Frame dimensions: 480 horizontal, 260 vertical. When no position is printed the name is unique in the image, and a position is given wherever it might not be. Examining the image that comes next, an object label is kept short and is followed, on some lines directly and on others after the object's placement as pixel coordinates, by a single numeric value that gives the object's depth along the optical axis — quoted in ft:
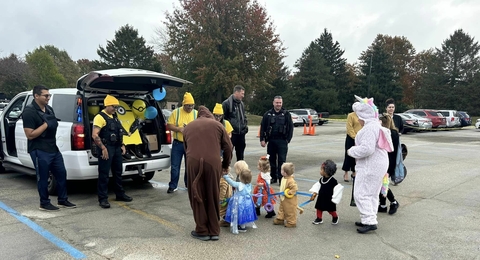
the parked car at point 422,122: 81.42
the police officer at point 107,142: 17.67
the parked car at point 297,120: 100.22
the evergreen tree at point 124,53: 176.24
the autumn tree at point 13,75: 152.05
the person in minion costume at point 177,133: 21.07
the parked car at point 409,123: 77.61
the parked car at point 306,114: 102.31
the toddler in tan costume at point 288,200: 15.48
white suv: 18.45
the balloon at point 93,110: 20.49
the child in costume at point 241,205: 14.82
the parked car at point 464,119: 103.91
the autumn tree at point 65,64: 210.79
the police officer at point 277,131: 23.31
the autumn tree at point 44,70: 166.87
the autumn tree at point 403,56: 204.44
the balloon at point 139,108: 22.24
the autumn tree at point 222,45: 110.93
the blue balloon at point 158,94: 21.89
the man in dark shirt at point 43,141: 16.71
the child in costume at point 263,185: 16.25
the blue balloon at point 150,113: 22.14
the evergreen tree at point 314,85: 161.89
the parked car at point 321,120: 105.70
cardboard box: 22.11
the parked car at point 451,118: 96.78
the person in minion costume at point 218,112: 19.01
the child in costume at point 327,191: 15.29
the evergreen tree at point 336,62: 179.42
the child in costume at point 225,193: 15.43
